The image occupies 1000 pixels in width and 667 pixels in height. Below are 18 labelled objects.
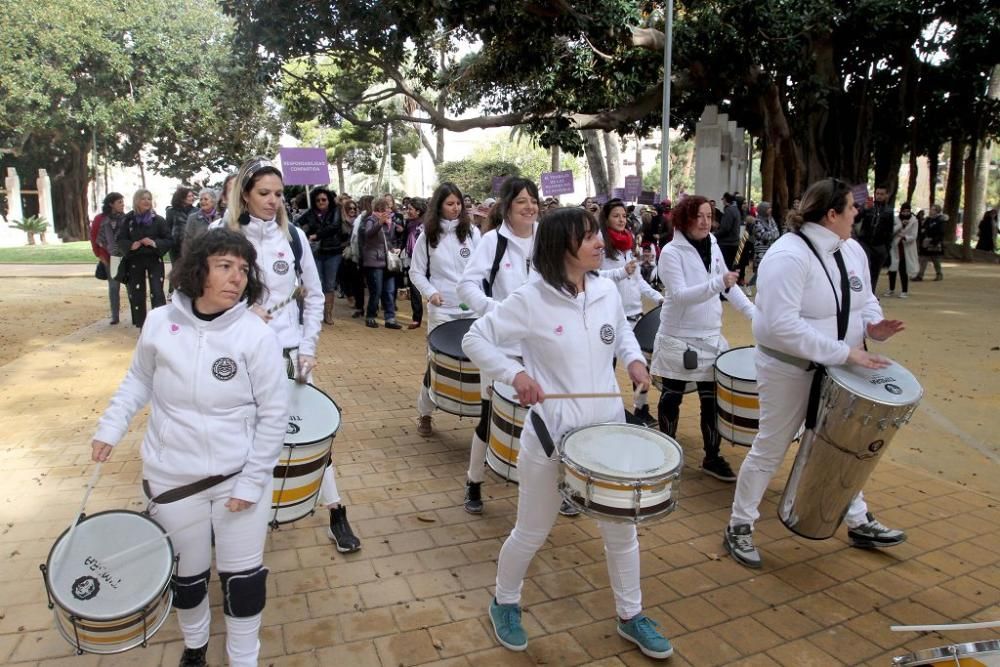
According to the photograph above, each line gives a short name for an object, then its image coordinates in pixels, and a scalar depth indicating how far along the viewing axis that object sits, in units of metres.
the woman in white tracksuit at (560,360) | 2.89
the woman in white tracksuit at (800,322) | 3.48
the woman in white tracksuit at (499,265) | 4.44
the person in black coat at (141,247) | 9.88
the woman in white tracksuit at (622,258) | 5.73
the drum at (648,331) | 5.28
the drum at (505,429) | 3.57
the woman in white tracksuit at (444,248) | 5.51
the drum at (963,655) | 1.96
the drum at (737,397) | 4.30
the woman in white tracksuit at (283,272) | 3.55
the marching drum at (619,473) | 2.54
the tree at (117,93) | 33.41
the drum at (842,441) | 3.25
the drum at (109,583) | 2.32
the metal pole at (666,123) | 12.28
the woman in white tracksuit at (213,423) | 2.54
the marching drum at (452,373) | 4.61
